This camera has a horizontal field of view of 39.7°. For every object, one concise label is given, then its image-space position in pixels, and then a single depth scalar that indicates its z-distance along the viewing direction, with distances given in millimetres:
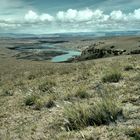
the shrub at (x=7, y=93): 8482
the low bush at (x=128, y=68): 9418
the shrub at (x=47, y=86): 8102
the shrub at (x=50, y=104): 6195
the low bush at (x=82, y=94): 6324
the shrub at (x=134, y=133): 3713
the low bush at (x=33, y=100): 6361
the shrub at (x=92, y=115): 4499
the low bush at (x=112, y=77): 7618
